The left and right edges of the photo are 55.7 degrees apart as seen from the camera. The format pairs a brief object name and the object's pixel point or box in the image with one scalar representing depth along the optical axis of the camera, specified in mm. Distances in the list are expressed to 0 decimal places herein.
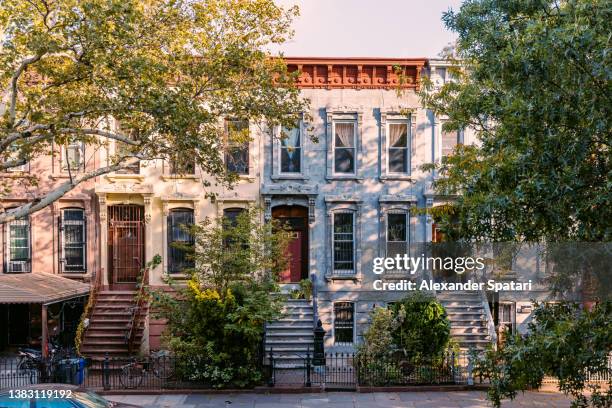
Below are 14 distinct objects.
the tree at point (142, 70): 12906
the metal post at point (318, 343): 18359
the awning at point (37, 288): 17500
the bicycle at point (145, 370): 16891
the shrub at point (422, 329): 17359
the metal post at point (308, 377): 16516
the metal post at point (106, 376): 16234
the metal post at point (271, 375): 16609
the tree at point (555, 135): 7535
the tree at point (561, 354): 7168
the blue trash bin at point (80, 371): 16812
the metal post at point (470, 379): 16580
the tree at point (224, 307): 16297
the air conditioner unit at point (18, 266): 21456
